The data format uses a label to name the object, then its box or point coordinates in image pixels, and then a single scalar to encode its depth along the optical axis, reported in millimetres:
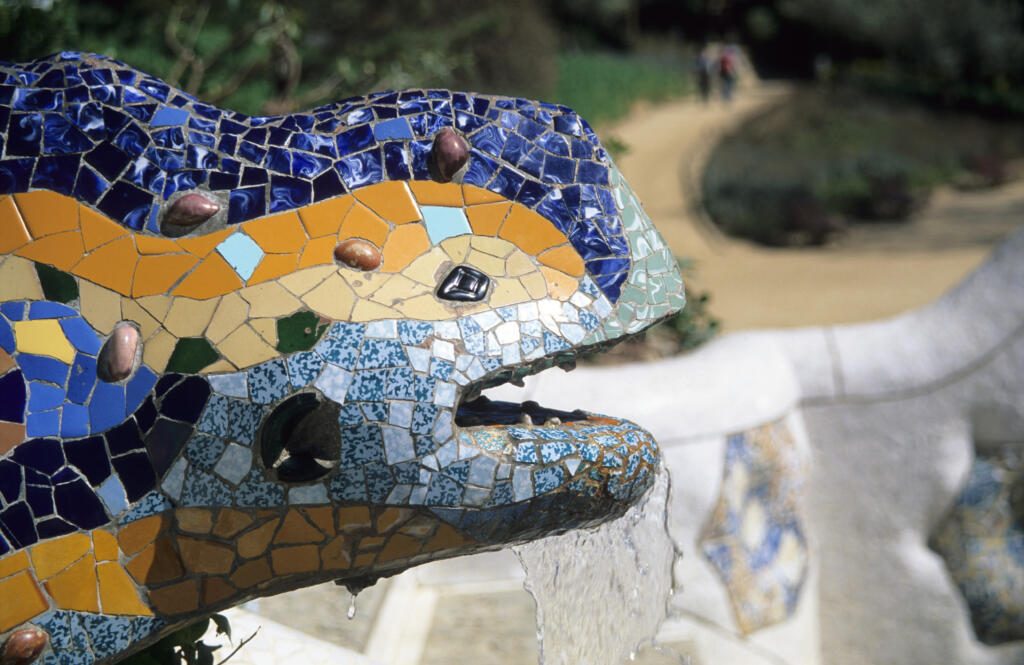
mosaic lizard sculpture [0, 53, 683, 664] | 1759
